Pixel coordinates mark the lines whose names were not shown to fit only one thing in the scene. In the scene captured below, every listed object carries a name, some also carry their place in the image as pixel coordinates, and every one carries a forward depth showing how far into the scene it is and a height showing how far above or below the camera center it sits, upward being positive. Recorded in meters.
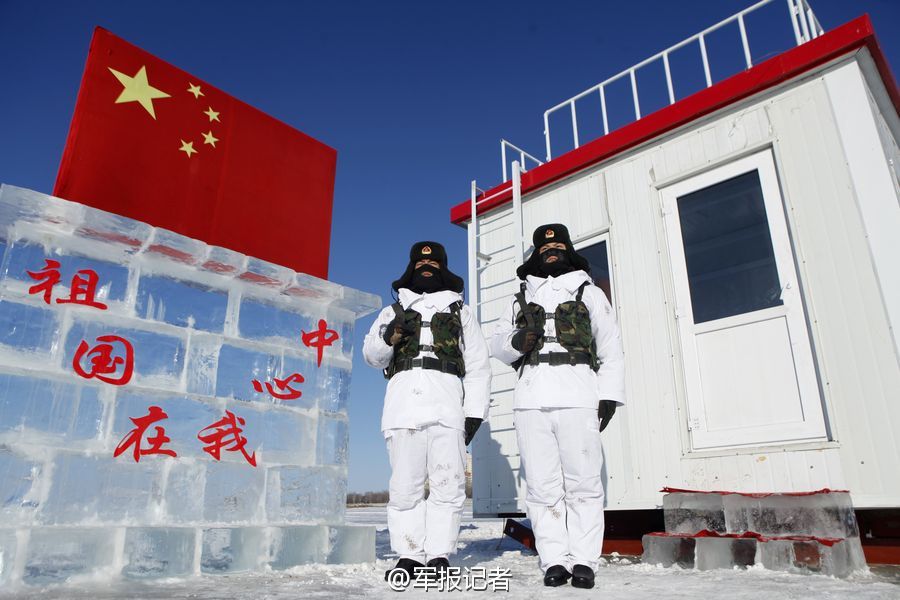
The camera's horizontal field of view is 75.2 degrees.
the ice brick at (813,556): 3.15 -0.33
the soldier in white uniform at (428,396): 3.33 +0.55
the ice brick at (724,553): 3.42 -0.33
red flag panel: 3.48 +2.13
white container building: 3.85 +1.57
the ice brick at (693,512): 3.84 -0.12
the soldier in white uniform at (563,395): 3.15 +0.53
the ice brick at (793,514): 3.41 -0.12
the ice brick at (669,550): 3.62 -0.34
